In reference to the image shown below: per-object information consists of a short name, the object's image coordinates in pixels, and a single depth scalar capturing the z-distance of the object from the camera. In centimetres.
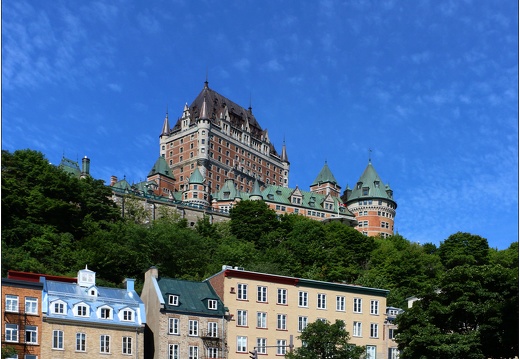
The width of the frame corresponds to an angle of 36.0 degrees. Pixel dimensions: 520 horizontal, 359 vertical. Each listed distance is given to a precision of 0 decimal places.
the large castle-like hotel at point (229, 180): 15938
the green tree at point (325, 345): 5666
